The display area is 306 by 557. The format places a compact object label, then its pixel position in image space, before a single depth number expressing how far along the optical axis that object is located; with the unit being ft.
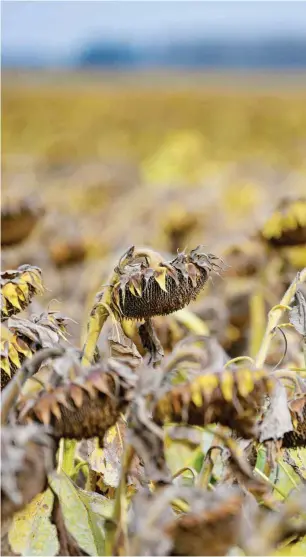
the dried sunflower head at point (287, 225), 21.98
